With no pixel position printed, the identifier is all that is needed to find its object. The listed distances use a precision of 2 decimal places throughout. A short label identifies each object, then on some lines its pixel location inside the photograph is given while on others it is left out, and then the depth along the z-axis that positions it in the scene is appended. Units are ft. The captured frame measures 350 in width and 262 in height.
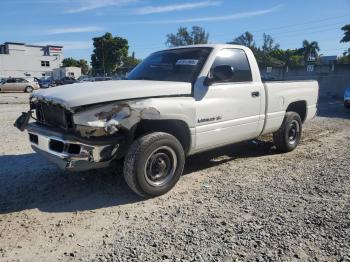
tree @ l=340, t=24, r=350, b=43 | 100.63
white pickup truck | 13.23
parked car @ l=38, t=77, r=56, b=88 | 143.48
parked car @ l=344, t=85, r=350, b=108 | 49.06
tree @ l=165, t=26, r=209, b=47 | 282.36
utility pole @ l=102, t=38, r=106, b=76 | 215.10
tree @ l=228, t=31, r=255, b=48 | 296.92
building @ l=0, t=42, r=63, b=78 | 222.69
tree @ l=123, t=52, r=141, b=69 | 224.74
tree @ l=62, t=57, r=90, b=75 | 272.76
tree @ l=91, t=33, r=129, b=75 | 215.92
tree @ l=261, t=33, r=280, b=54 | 309.01
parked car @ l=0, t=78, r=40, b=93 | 108.47
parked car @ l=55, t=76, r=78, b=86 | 141.79
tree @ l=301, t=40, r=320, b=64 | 248.73
